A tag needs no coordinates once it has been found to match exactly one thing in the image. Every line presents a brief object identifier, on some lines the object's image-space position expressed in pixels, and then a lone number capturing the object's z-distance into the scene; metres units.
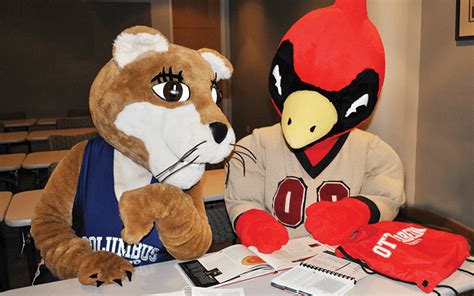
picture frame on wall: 2.40
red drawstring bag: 1.21
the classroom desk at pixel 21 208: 2.06
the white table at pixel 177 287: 1.21
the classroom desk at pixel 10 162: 3.18
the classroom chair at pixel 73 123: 5.08
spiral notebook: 1.19
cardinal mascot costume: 1.24
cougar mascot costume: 1.15
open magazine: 1.27
